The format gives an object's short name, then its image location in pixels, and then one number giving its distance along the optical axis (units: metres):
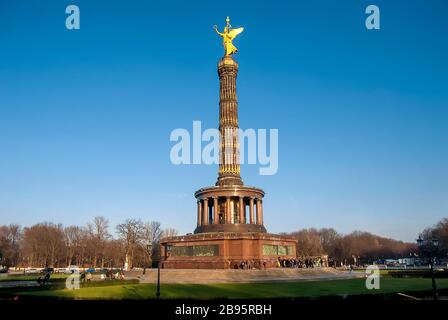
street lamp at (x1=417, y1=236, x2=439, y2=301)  20.43
